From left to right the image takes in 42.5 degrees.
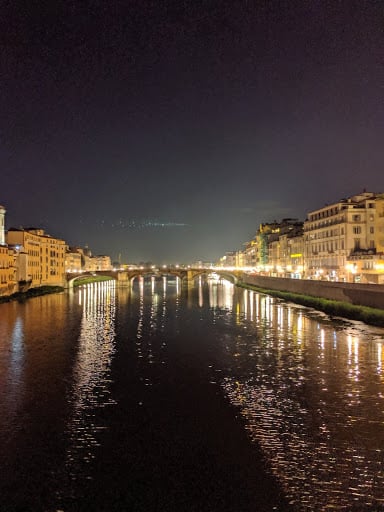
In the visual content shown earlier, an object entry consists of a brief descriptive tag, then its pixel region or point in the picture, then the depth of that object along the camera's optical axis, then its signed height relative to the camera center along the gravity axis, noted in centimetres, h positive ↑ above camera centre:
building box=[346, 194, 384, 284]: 5928 +94
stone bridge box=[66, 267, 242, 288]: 11424 -112
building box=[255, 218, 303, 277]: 10800 +538
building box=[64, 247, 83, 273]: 14760 +300
